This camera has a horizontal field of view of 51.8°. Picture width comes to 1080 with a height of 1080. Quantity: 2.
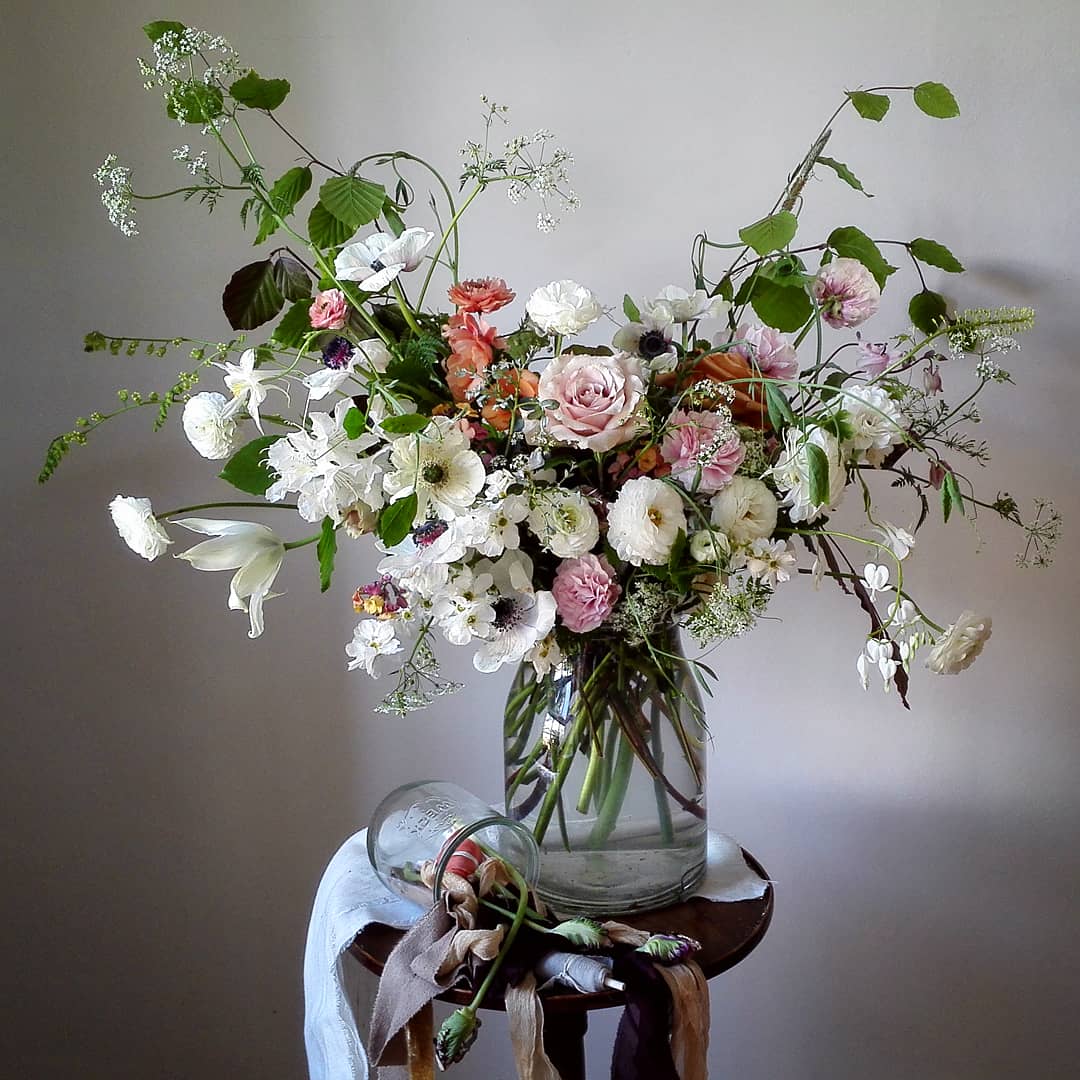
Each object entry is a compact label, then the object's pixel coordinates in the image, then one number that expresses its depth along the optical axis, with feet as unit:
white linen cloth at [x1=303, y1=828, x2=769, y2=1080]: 3.26
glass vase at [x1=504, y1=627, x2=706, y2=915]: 3.26
